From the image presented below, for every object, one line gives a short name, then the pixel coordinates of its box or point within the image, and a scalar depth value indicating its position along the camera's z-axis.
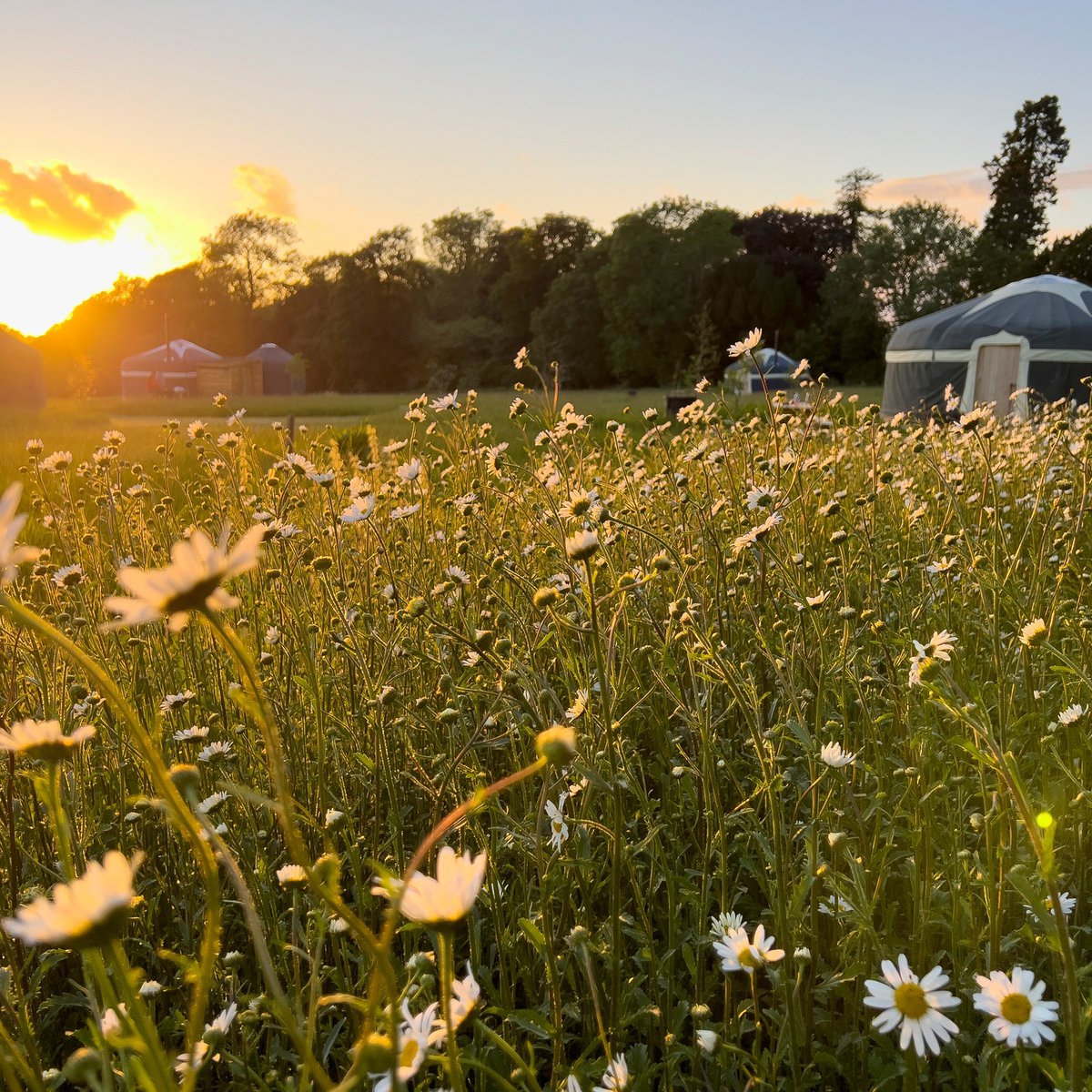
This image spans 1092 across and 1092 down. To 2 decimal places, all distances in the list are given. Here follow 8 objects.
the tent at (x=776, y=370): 30.17
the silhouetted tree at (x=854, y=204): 49.94
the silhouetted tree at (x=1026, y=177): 36.97
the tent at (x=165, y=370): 40.50
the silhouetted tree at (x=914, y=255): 39.97
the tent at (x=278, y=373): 39.97
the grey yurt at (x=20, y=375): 26.39
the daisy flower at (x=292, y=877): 1.05
